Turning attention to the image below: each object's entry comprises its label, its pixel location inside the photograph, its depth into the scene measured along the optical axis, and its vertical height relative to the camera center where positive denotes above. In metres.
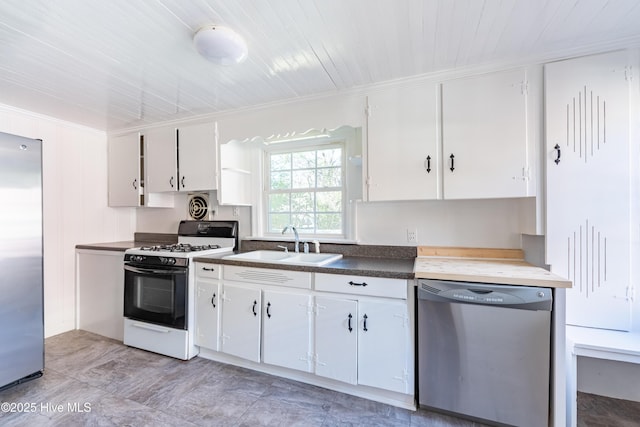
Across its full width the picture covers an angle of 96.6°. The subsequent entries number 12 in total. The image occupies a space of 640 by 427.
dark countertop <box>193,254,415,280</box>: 1.89 -0.40
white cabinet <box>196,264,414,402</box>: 1.88 -0.82
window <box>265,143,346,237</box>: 2.82 +0.24
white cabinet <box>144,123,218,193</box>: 2.90 +0.58
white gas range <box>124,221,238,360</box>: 2.49 -0.78
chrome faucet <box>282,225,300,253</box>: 2.65 -0.28
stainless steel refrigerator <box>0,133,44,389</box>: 1.94 -0.34
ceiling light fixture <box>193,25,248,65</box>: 1.56 +0.96
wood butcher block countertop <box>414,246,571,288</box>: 1.60 -0.37
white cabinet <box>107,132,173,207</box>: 3.32 +0.45
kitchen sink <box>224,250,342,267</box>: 2.21 -0.40
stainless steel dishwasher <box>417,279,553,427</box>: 1.59 -0.82
